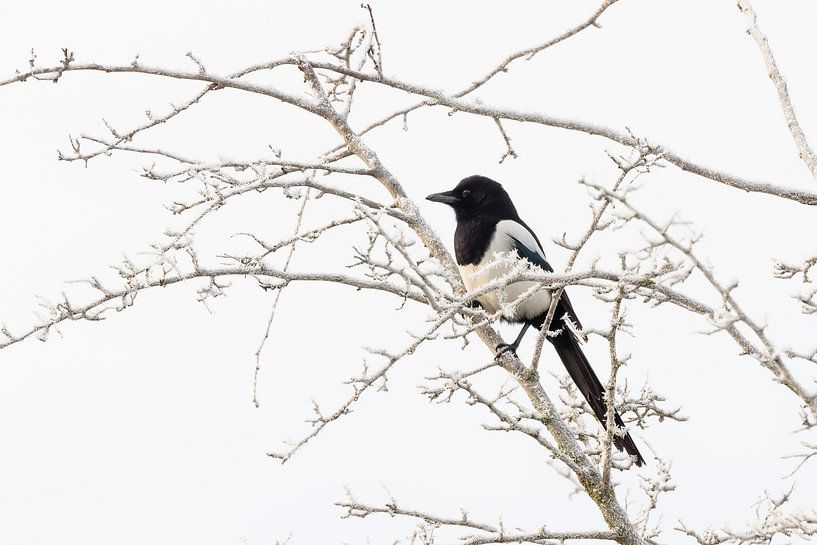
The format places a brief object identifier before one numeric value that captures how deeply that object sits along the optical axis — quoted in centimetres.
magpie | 1069
